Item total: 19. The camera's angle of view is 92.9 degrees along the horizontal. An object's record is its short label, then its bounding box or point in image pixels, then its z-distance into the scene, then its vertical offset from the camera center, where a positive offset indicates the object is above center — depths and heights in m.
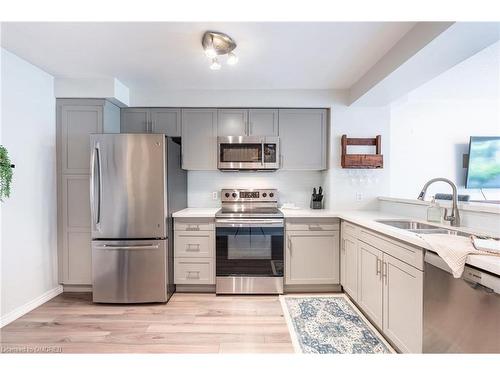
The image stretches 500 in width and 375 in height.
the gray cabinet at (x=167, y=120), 3.02 +0.81
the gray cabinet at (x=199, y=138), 3.01 +0.58
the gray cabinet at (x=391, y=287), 1.47 -0.76
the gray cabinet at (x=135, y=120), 3.02 +0.81
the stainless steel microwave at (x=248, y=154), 2.96 +0.37
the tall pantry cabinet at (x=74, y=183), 2.69 +0.01
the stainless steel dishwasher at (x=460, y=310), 1.06 -0.64
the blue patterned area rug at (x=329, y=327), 1.78 -1.24
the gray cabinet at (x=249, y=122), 3.02 +0.78
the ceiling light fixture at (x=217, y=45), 1.80 +1.09
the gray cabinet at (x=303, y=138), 3.02 +0.58
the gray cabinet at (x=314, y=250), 2.69 -0.76
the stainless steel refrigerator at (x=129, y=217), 2.40 -0.34
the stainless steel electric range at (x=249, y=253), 2.65 -0.78
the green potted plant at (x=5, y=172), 1.69 +0.08
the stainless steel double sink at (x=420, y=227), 1.73 -0.36
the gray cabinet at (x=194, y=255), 2.70 -0.81
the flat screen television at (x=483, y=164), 3.48 +0.29
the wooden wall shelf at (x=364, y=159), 2.90 +0.30
